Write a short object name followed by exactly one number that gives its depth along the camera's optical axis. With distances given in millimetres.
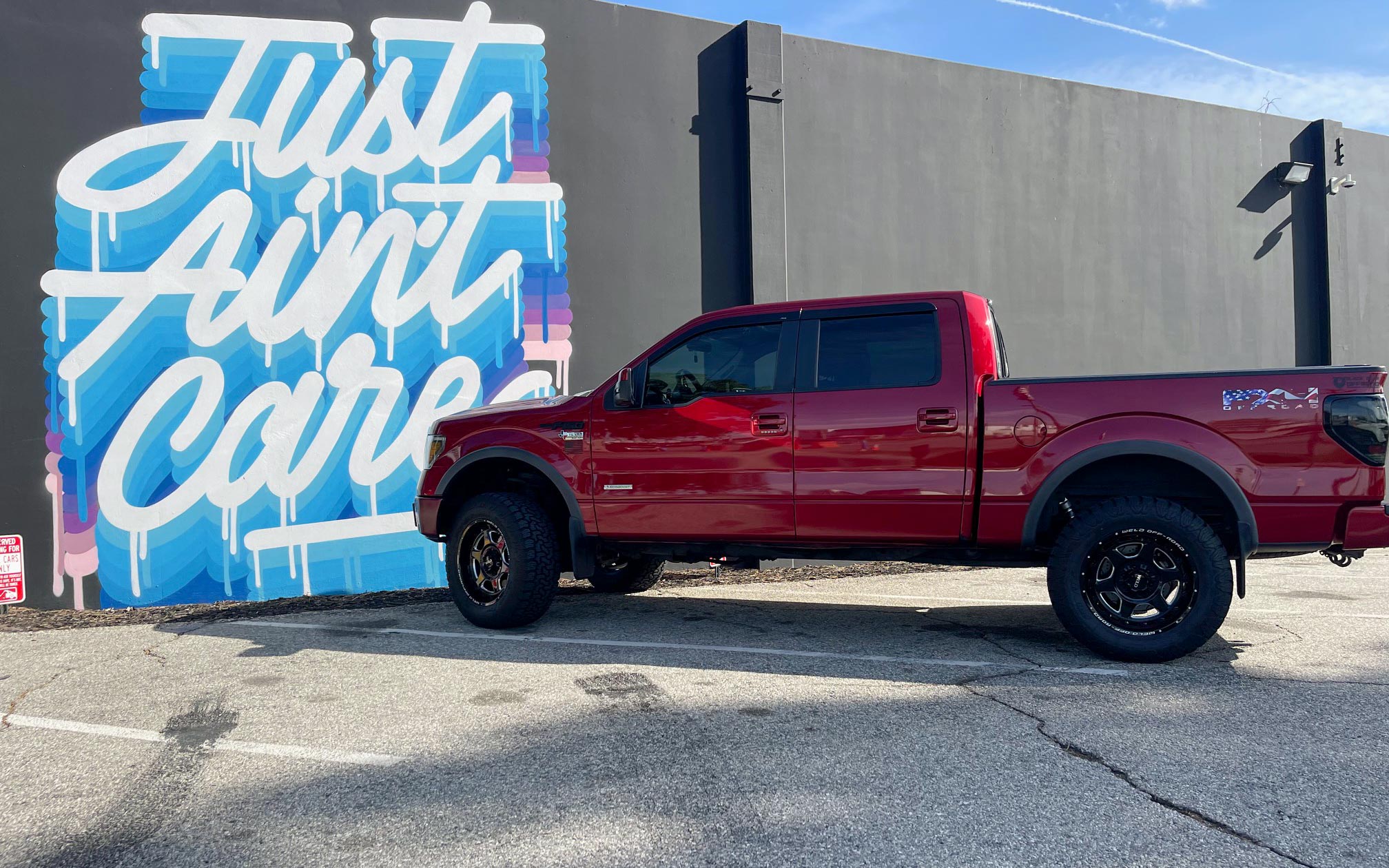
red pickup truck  4973
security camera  12695
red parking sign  7734
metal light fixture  12516
